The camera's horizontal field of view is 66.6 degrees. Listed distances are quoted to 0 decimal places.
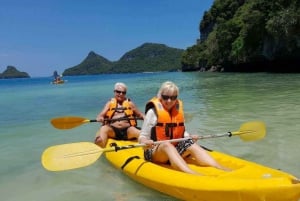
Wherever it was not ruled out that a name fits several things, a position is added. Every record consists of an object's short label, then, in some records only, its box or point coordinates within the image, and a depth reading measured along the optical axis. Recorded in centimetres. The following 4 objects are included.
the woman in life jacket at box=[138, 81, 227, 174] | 276
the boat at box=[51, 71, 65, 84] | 3029
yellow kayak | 211
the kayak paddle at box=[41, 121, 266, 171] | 280
